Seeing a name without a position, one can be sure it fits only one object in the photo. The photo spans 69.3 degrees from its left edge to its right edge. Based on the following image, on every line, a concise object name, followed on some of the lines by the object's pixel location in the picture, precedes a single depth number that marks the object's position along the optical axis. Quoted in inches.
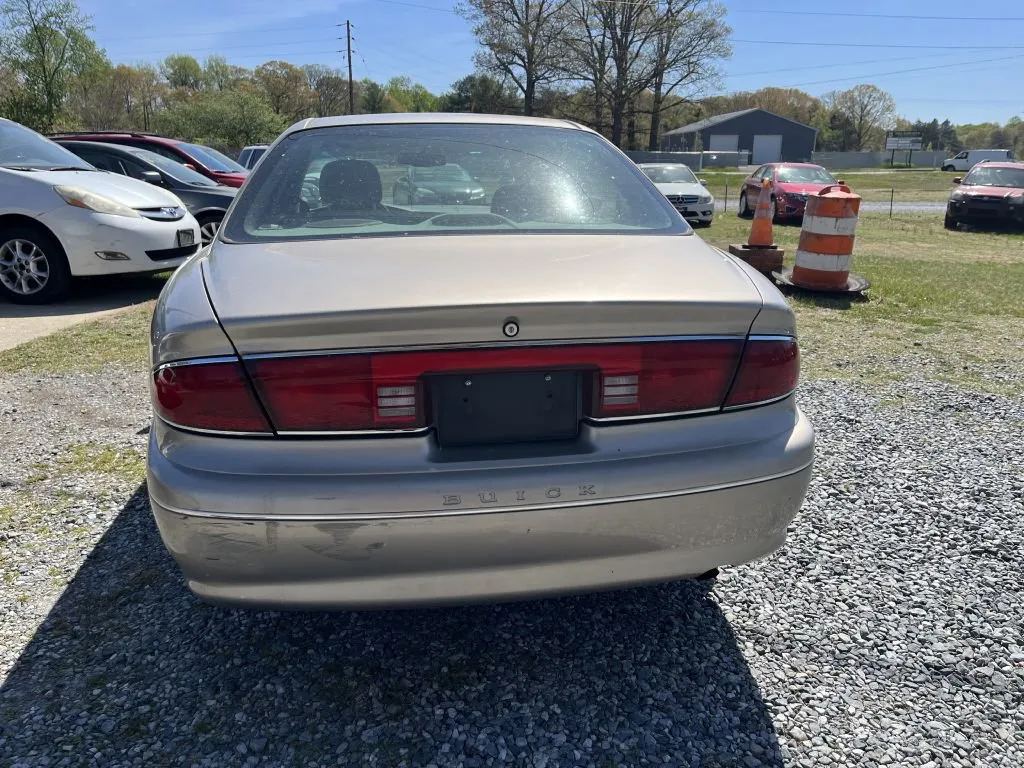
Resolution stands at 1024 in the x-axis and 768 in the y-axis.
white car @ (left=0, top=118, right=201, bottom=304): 270.4
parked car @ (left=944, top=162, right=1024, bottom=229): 638.5
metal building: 2748.5
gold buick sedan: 68.9
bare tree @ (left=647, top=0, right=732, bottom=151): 1937.7
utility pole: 2357.3
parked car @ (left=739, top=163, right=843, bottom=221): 631.2
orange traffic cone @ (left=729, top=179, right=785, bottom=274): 332.2
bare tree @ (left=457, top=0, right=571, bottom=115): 1924.2
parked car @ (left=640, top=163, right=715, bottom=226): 616.4
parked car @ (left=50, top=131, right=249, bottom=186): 440.1
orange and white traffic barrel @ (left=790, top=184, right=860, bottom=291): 292.0
